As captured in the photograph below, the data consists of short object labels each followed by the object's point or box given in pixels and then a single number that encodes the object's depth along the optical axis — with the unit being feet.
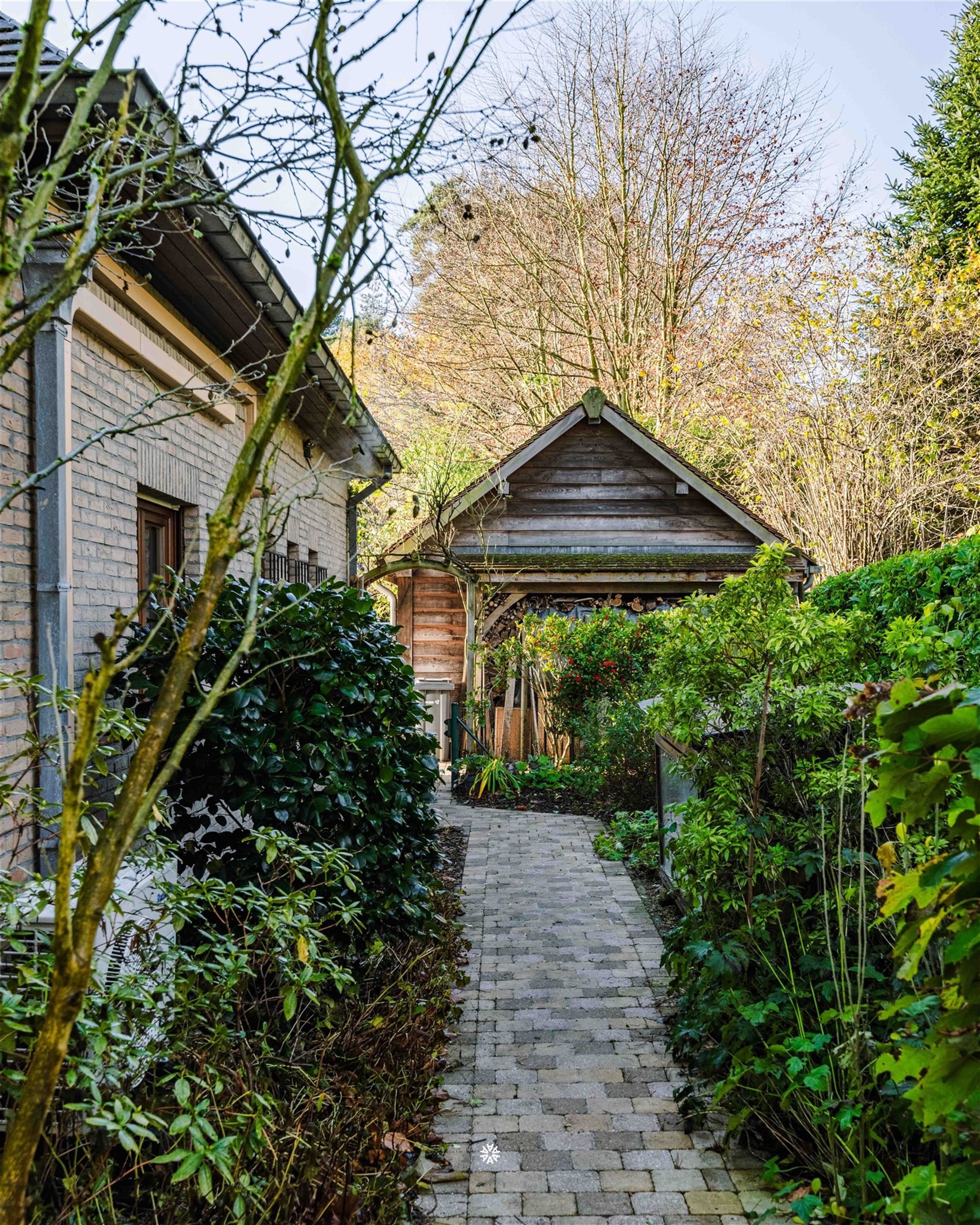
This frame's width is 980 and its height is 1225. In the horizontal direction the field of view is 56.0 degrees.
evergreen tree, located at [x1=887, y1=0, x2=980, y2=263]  60.39
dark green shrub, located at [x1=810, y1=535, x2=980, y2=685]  15.88
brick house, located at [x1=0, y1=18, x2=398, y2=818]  12.71
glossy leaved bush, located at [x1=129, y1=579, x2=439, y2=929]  12.84
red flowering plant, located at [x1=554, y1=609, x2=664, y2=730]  37.58
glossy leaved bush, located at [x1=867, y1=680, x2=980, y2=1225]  4.94
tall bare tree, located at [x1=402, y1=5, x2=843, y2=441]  61.82
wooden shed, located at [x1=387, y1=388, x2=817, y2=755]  41.88
